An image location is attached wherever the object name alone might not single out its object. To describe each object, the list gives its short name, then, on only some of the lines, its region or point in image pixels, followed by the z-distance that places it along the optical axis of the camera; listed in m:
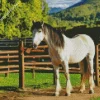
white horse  10.71
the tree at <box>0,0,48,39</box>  46.84
